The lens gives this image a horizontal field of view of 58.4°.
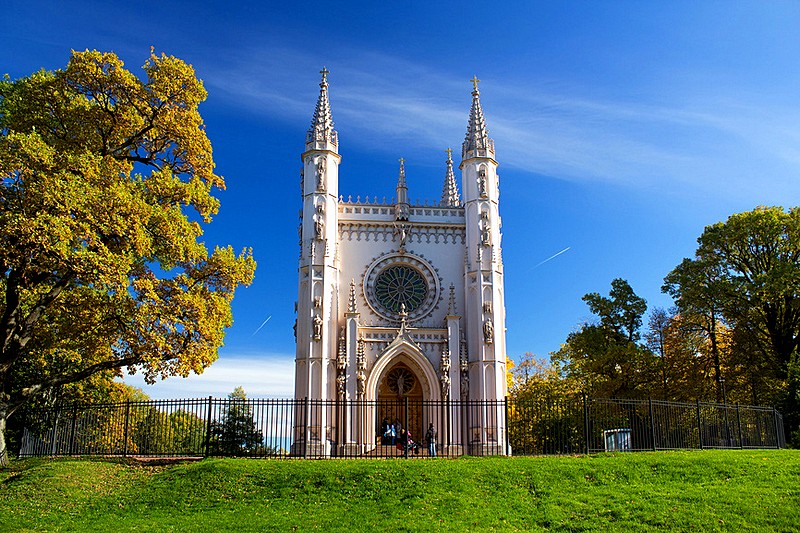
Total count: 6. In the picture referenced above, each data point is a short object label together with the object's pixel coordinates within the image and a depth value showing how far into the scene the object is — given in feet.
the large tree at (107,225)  53.06
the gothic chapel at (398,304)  100.07
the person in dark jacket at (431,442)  81.17
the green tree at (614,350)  118.32
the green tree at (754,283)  105.19
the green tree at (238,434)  70.69
